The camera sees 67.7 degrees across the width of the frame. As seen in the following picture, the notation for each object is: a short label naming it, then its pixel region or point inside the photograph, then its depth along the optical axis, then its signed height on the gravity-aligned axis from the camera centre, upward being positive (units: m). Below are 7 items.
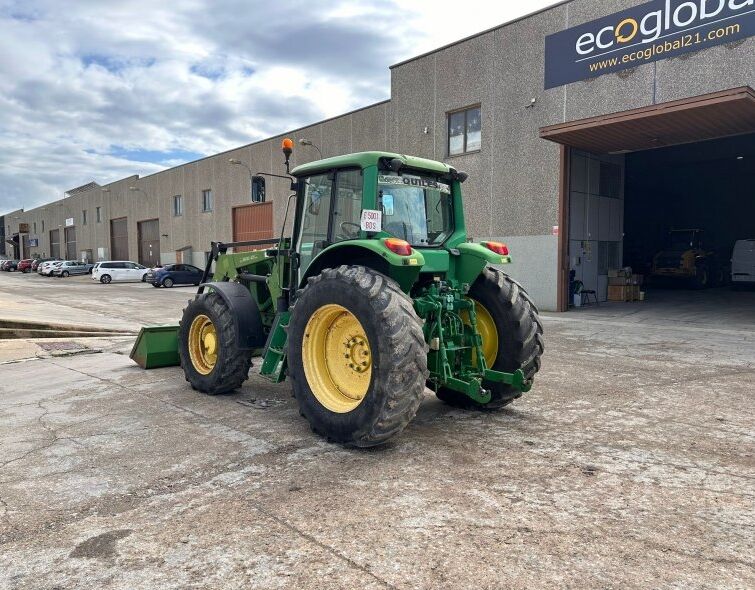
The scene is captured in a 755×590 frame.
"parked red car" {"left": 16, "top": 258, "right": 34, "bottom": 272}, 52.47 -0.27
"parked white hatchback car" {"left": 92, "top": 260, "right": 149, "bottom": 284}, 35.16 -0.63
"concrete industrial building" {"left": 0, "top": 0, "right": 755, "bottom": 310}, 13.61 +4.44
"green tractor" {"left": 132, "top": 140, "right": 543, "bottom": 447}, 4.38 -0.46
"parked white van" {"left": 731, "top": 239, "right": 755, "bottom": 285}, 22.58 -0.19
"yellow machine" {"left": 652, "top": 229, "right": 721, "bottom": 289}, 23.50 -0.14
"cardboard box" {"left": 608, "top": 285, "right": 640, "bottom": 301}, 19.01 -1.17
